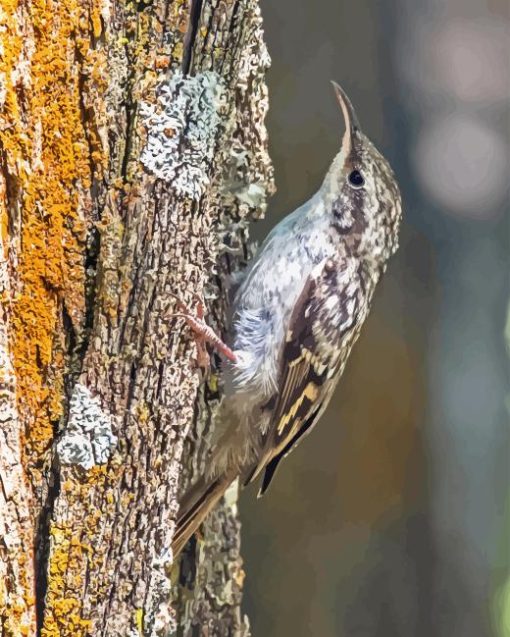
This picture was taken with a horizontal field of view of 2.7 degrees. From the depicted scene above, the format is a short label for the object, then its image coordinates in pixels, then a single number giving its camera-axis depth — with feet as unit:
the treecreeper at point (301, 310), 8.74
